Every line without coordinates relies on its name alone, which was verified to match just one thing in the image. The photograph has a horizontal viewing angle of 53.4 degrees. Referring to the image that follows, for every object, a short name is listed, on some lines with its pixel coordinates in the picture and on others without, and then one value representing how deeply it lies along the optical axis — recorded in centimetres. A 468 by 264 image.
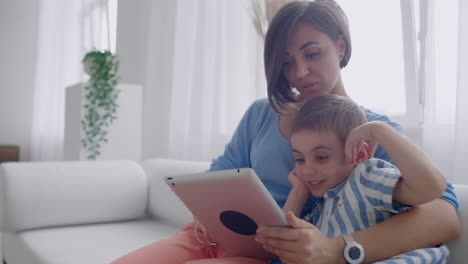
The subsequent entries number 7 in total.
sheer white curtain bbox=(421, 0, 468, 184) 167
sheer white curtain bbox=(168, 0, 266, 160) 289
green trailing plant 322
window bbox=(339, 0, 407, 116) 215
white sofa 177
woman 84
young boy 78
